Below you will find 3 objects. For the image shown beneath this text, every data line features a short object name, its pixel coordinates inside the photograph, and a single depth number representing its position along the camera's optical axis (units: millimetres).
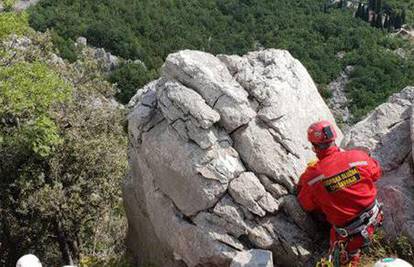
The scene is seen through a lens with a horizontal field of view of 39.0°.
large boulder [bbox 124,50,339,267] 10867
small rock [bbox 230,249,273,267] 9797
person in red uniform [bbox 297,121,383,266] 9719
